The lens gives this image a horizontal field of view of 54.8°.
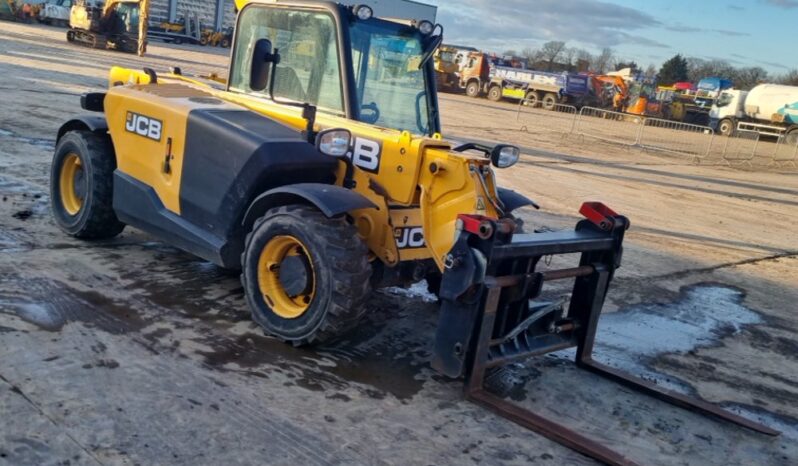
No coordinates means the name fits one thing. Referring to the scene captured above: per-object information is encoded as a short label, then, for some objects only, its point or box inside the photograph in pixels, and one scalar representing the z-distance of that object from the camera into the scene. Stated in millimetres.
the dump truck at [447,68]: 46500
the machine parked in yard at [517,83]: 45188
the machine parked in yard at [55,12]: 49125
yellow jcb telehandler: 4434
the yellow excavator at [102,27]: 37812
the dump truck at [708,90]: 49156
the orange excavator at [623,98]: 46281
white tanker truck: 39312
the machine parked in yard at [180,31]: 53750
